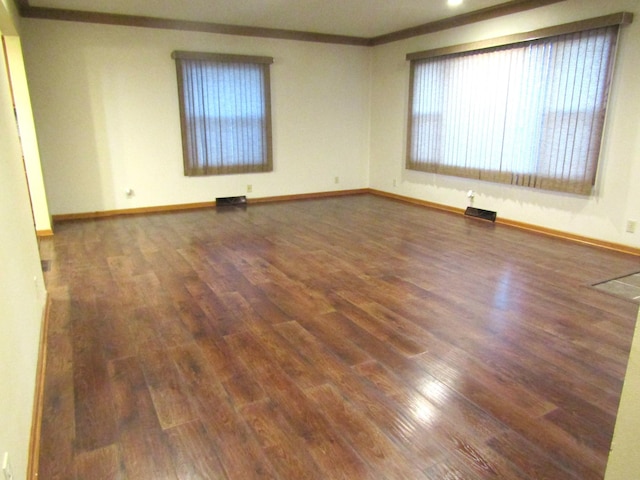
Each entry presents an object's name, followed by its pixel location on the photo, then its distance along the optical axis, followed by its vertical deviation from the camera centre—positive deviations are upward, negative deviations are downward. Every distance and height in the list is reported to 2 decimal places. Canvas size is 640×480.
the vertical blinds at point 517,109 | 4.54 +0.31
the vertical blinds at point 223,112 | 6.21 +0.34
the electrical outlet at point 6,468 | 1.24 -0.90
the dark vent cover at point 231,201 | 6.76 -0.94
